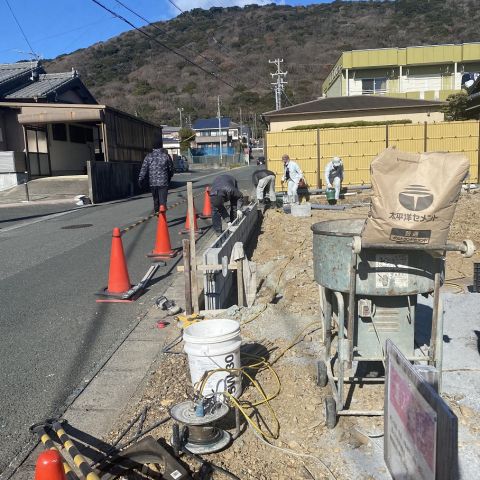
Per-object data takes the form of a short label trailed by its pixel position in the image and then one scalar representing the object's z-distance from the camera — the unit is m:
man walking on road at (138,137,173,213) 11.56
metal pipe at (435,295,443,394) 3.46
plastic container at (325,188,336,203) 16.44
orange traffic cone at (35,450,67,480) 2.10
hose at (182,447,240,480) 2.96
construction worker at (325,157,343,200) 16.75
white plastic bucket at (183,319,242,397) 3.78
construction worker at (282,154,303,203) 15.13
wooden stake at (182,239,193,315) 5.66
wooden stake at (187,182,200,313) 5.73
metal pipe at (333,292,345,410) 3.51
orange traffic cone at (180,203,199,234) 11.67
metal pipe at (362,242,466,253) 3.23
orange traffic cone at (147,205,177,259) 9.20
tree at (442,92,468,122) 24.58
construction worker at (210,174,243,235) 10.13
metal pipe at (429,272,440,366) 3.46
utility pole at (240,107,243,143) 89.81
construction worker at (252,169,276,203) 14.59
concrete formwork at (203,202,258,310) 5.89
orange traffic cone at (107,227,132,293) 6.86
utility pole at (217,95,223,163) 79.56
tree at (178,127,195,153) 74.31
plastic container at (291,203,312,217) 13.32
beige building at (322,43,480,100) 42.31
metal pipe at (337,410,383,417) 3.41
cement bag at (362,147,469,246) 3.13
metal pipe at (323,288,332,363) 3.94
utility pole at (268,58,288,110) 51.16
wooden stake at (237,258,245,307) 5.88
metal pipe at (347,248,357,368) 3.43
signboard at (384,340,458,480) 1.87
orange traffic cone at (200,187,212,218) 14.14
